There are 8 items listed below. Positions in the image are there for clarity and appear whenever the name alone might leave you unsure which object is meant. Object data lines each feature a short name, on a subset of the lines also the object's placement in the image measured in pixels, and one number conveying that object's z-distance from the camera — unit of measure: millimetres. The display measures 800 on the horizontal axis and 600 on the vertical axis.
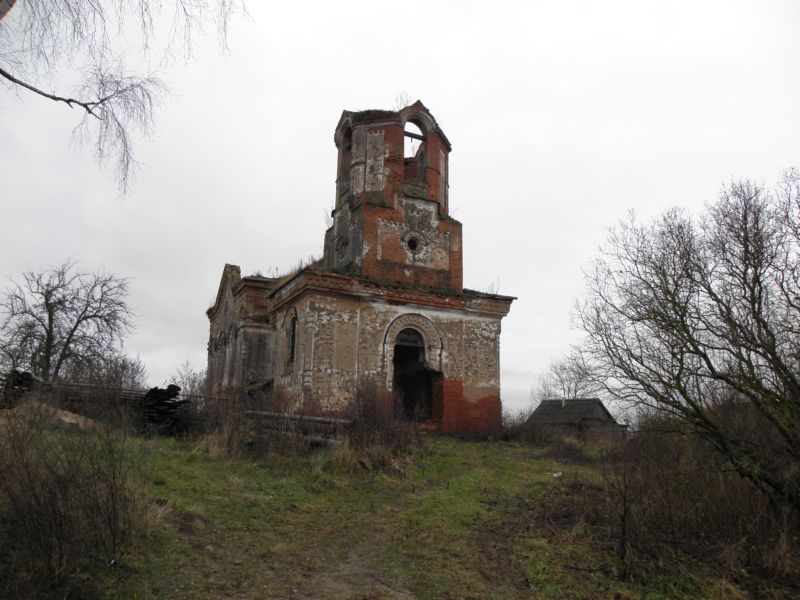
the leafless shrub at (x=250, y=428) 11594
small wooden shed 34750
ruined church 17062
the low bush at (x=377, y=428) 11883
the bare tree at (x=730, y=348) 7746
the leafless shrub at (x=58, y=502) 5273
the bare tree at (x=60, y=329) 22078
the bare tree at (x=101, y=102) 6574
